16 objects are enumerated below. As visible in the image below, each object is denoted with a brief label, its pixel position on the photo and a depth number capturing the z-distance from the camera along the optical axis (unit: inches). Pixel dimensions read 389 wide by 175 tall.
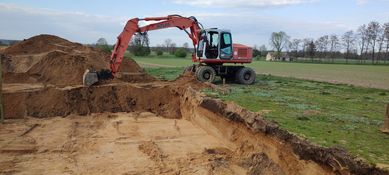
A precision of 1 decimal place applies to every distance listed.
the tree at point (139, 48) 2554.1
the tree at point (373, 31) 2805.1
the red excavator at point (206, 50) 567.8
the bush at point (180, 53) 2726.4
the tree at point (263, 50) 3648.6
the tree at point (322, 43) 3336.6
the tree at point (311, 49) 3161.9
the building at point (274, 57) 3077.0
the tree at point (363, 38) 2915.8
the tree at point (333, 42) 3331.2
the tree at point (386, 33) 2680.1
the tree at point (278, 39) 3782.0
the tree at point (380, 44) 2751.0
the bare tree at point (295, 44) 3617.1
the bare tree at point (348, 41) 3143.0
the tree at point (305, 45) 3305.1
